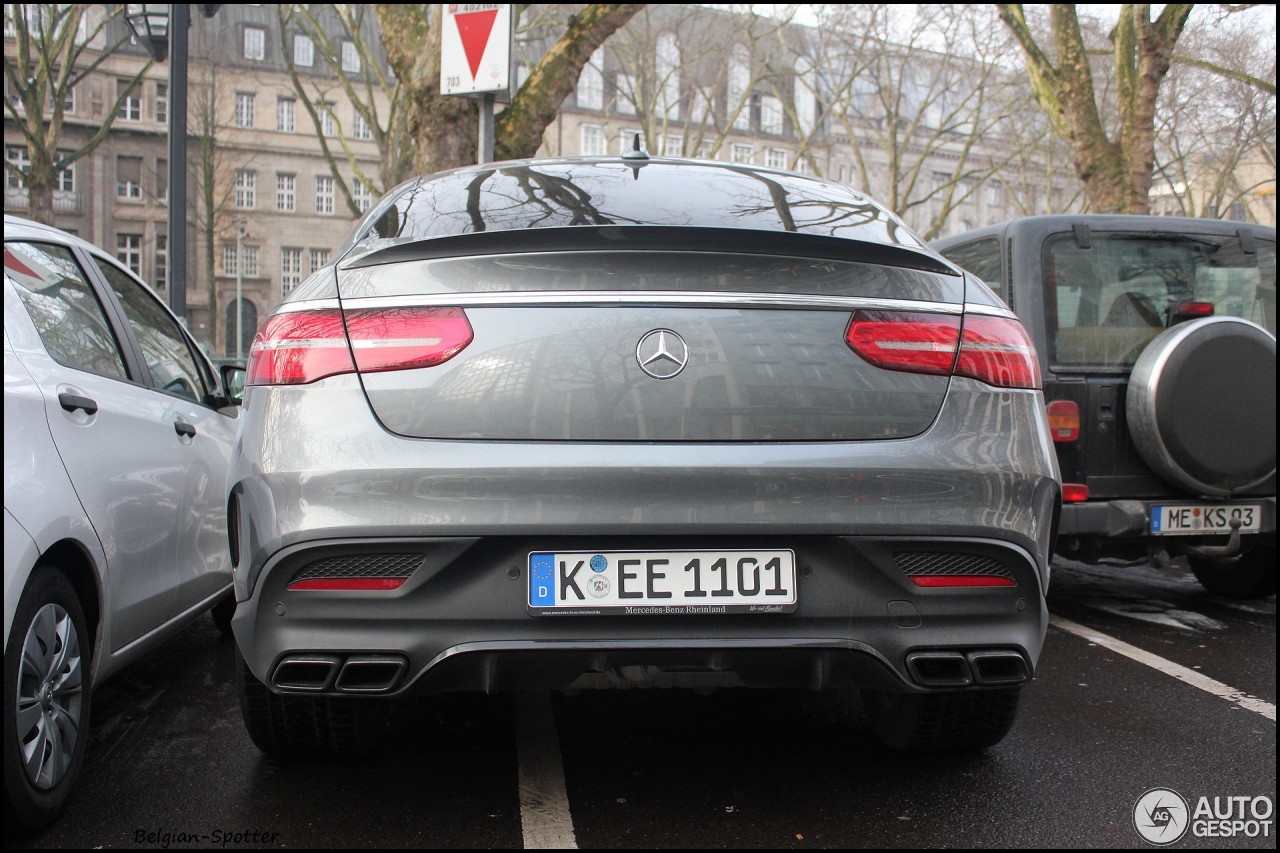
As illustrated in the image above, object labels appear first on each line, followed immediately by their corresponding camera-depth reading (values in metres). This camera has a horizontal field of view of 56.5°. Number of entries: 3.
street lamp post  9.95
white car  2.71
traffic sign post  8.11
